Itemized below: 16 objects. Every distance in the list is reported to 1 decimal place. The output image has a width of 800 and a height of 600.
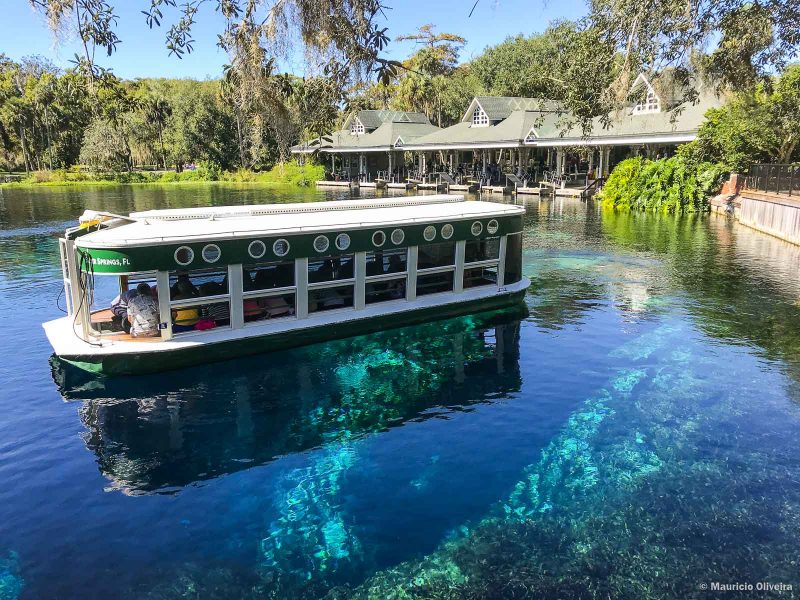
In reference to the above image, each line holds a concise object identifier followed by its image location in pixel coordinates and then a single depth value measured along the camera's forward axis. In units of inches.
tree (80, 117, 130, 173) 3097.9
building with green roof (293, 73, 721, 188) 1772.9
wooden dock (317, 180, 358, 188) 2625.0
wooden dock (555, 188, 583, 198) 1940.2
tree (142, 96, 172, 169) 3140.3
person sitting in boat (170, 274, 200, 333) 501.4
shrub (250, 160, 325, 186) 2837.1
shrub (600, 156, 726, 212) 1519.4
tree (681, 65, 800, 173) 1293.1
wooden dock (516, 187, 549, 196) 2048.8
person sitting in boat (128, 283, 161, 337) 487.8
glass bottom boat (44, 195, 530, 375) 474.9
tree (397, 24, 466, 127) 3097.9
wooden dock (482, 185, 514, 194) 2113.1
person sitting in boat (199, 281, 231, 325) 519.8
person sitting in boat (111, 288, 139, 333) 499.8
